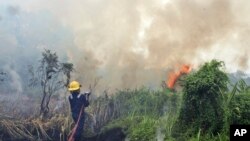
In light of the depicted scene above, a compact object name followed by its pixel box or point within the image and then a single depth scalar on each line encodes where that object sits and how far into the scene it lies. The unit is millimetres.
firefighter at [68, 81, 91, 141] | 6747
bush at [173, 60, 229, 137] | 6464
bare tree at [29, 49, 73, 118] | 9191
